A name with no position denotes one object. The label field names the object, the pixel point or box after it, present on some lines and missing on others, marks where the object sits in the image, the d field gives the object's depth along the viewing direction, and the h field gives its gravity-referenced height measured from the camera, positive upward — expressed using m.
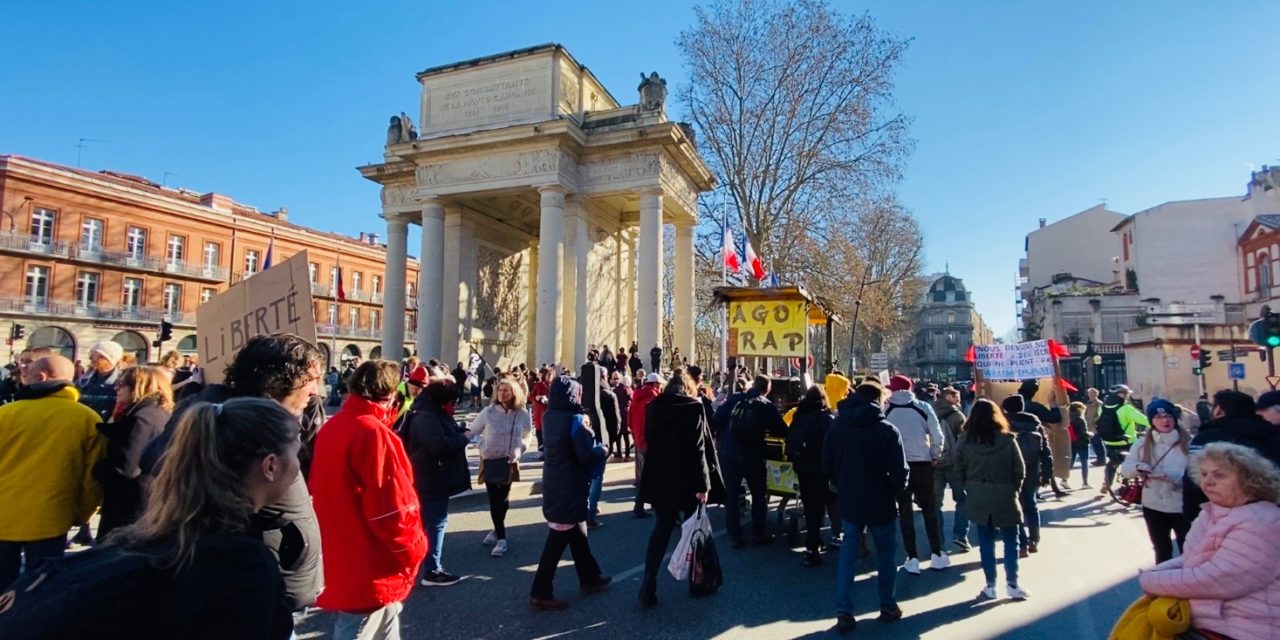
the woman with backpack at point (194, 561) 1.19 -0.38
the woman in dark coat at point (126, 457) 3.55 -0.47
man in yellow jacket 3.49 -0.53
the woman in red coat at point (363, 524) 2.90 -0.69
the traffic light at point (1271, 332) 10.92 +0.69
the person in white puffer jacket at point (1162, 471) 4.93 -0.78
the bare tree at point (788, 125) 23.58 +9.45
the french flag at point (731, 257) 18.20 +3.28
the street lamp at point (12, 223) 32.12 +7.47
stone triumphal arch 20.81 +6.21
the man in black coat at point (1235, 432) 4.02 -0.40
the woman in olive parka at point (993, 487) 5.09 -0.92
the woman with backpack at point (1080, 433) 11.13 -1.06
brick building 32.69 +6.81
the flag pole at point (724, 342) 18.14 +0.95
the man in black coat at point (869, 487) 4.56 -0.83
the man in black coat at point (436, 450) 4.98 -0.61
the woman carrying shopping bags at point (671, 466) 4.85 -0.73
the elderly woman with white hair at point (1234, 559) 2.61 -0.77
